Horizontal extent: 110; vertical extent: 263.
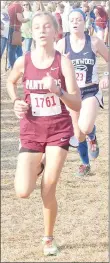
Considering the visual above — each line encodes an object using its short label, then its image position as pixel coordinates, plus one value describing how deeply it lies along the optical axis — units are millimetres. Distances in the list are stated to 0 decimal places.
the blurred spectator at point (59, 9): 18253
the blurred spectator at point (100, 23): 19477
